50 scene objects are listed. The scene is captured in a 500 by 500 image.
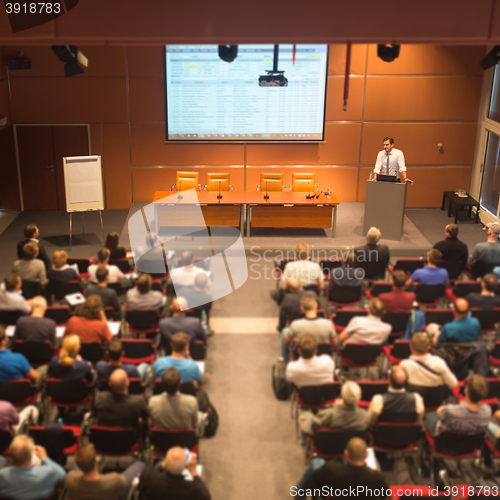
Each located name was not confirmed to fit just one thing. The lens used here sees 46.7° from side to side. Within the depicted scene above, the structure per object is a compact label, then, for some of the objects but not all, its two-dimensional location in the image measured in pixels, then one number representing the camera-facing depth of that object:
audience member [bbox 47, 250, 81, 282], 6.58
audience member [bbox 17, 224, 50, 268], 7.33
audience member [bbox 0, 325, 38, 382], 4.90
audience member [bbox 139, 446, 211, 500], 3.84
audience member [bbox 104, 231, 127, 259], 7.33
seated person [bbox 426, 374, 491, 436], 4.43
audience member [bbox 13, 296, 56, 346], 5.37
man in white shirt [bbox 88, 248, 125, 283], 6.64
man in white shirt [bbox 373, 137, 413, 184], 9.87
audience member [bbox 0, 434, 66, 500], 3.85
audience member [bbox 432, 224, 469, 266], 7.41
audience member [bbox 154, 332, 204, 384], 4.94
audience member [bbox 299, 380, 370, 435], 4.42
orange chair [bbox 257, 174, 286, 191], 10.70
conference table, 9.84
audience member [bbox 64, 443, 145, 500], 3.83
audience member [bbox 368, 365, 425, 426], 4.53
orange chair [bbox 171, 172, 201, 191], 10.68
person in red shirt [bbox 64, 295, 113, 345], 5.43
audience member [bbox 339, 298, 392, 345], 5.48
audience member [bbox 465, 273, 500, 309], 6.05
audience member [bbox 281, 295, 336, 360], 5.47
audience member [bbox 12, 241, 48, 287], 6.65
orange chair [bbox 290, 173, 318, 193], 10.80
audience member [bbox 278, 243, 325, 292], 6.66
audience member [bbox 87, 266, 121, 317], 6.06
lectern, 9.49
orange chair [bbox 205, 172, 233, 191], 10.74
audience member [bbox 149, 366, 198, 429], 4.50
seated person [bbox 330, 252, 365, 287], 6.57
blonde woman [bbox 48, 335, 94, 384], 4.84
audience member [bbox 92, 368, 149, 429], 4.52
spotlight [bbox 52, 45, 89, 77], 6.98
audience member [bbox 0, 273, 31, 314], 5.83
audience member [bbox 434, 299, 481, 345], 5.48
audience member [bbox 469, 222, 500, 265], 7.11
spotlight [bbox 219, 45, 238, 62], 7.25
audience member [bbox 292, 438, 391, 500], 3.87
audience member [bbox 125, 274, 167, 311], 6.03
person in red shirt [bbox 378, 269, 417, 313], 6.08
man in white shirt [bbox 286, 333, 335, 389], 4.94
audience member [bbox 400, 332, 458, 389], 4.90
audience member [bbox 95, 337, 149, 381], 4.86
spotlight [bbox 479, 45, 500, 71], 7.36
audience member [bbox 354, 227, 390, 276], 7.21
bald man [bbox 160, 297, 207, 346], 5.49
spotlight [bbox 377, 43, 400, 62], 7.25
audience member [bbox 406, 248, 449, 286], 6.69
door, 11.12
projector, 9.57
